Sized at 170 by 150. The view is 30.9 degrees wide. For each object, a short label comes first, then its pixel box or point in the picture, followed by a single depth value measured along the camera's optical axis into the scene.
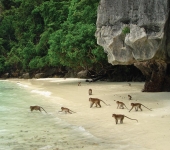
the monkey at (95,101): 14.15
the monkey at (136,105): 12.53
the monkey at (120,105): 13.61
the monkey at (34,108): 14.69
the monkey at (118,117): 10.48
